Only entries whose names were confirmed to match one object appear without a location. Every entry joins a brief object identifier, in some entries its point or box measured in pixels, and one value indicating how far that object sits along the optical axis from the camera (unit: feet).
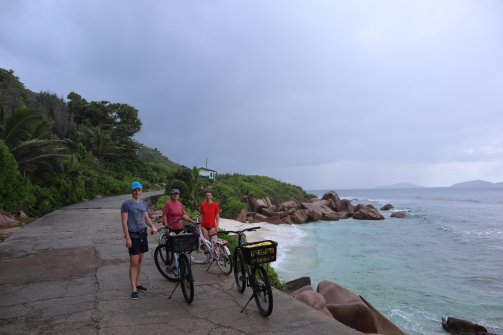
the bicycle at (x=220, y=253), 23.81
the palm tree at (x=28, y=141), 50.98
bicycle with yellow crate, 16.25
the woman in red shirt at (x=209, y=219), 25.89
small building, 163.92
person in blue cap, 18.21
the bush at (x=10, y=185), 43.29
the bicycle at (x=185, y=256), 17.51
